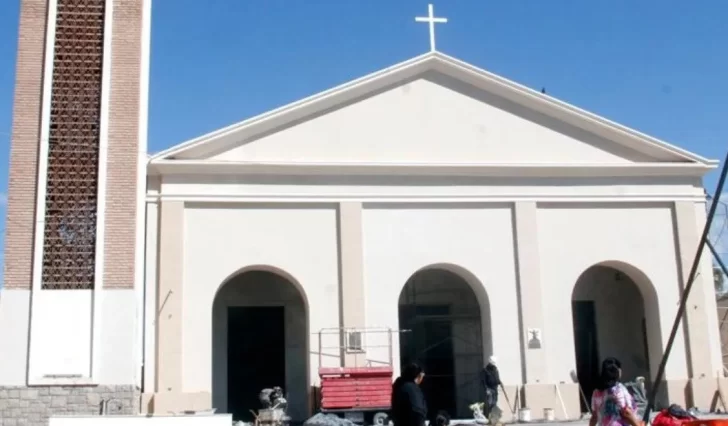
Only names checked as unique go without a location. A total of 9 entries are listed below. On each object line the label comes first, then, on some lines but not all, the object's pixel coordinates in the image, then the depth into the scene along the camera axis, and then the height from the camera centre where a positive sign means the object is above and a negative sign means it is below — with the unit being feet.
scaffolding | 85.97 +2.58
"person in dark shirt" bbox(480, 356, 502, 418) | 75.51 -1.15
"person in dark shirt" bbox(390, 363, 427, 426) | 33.73 -0.97
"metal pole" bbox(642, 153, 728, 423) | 39.45 +3.63
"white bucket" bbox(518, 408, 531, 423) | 76.59 -3.57
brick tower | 67.77 +11.58
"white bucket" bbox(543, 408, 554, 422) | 77.28 -3.58
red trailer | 72.59 -1.17
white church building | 77.20 +9.83
